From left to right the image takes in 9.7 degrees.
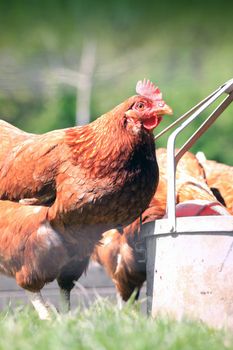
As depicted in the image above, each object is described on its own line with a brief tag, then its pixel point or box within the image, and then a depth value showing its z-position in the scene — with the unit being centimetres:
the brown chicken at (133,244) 490
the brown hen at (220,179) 544
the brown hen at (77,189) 411
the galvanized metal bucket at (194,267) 369
